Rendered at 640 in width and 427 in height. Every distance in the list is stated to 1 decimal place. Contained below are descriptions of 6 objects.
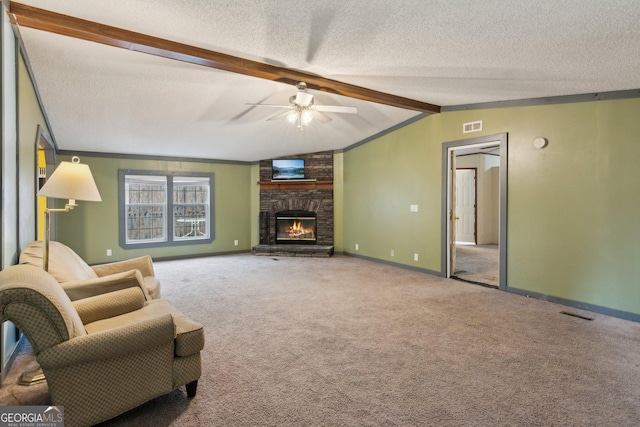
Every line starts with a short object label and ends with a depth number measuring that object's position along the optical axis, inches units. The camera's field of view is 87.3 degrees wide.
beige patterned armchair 61.8
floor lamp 91.0
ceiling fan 148.0
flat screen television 309.6
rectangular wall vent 192.3
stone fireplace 309.3
